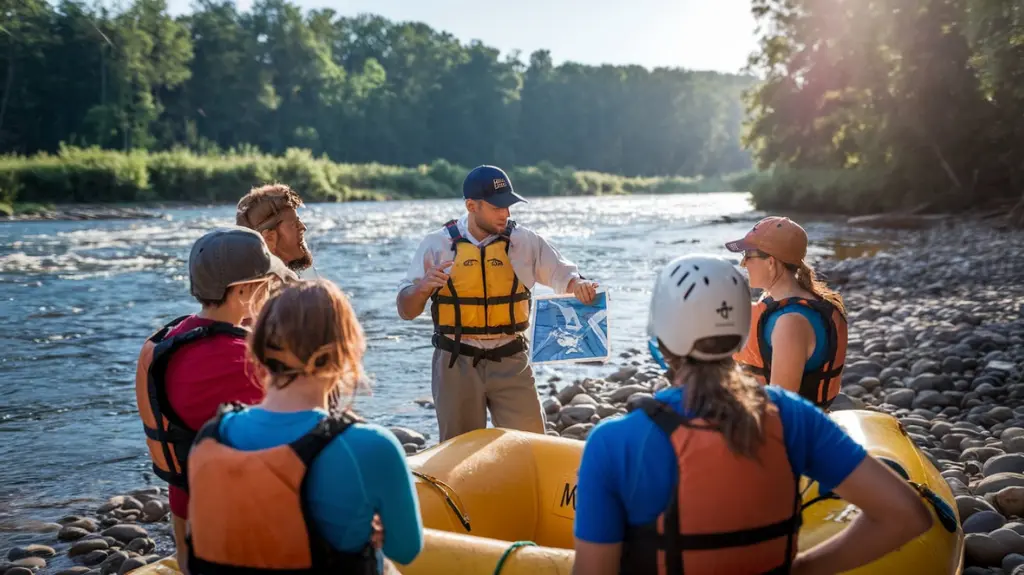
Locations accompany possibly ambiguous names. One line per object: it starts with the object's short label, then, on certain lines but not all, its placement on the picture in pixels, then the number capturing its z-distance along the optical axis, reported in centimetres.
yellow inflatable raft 268
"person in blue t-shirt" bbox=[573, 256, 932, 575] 180
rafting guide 420
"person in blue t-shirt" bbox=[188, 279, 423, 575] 175
